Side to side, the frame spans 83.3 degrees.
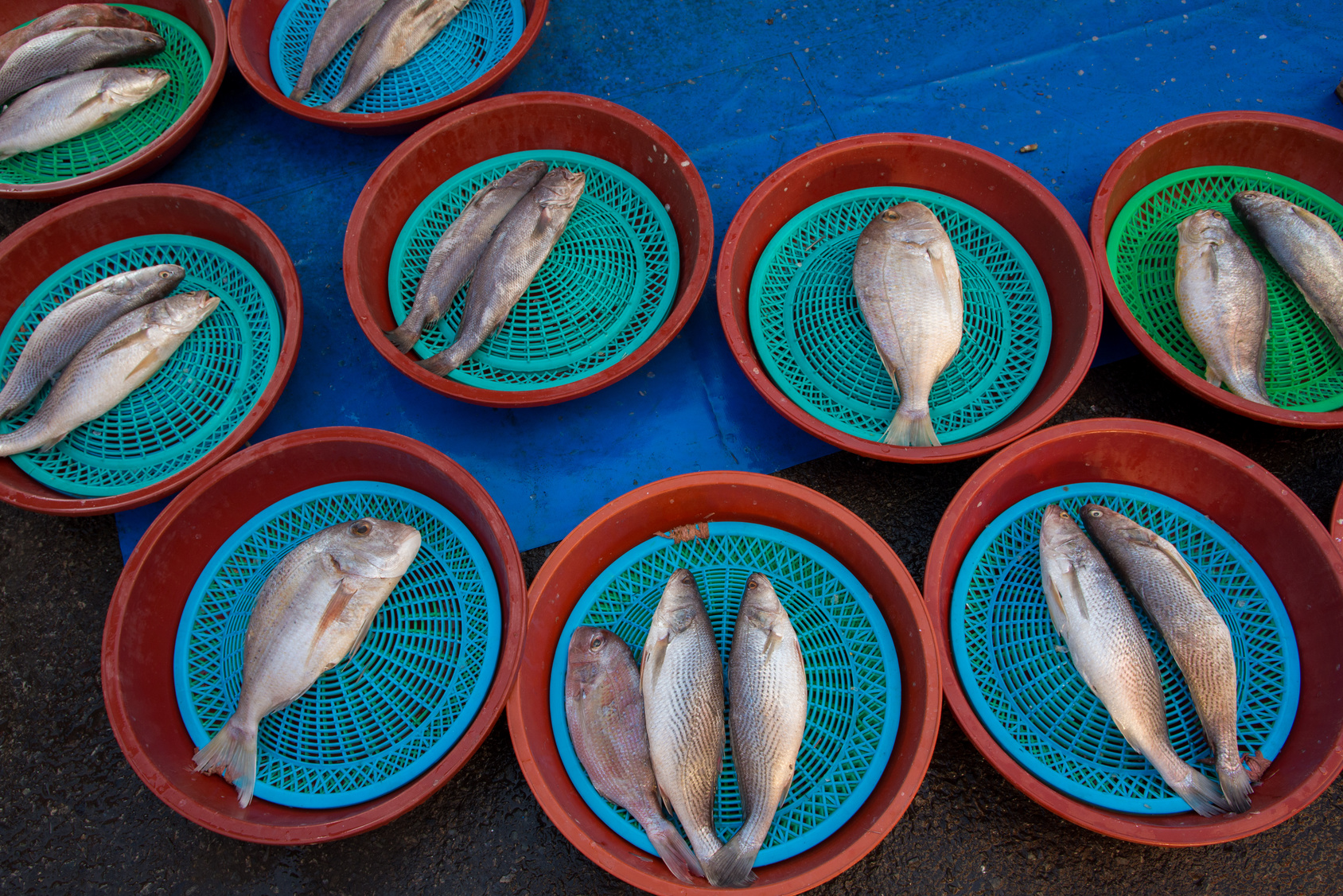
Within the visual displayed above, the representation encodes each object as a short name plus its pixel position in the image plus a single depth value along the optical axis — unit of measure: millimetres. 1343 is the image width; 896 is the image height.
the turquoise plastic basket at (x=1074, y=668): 2115
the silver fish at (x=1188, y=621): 2012
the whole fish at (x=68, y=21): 3217
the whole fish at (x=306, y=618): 2059
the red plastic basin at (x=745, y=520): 1858
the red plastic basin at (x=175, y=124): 2873
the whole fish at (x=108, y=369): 2461
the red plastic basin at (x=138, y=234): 2531
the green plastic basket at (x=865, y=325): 2580
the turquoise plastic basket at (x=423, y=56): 3203
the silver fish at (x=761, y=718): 1856
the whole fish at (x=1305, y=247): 2580
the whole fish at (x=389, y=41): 3051
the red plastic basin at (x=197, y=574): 1927
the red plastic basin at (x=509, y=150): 2418
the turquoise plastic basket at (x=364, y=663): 2168
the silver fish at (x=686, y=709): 1938
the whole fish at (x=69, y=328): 2543
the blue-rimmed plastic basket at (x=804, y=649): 2090
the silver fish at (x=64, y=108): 3023
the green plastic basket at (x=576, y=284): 2668
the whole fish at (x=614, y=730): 1976
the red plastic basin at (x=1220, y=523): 1895
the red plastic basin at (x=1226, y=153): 2711
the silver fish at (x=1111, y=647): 1981
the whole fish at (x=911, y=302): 2404
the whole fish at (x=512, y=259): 2516
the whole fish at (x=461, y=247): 2607
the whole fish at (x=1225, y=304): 2492
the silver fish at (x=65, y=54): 3109
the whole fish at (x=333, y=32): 3104
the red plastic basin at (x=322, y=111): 2896
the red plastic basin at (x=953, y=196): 2322
